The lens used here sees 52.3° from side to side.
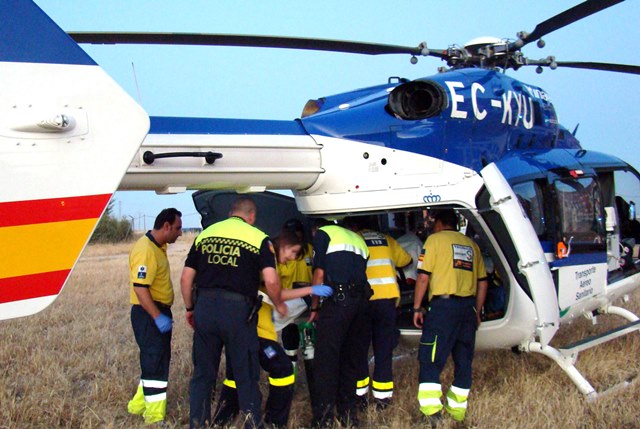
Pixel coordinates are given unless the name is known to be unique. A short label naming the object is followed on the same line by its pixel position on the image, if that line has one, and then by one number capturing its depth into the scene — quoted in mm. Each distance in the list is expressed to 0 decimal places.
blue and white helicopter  3535
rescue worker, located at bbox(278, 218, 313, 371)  5840
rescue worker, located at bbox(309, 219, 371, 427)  5168
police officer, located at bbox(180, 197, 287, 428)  4637
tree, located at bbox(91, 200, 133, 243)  35938
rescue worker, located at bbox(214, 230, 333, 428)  4938
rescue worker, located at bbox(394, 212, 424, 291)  6238
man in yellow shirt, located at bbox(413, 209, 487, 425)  5215
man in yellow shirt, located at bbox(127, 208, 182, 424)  5152
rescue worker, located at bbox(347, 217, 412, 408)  5496
